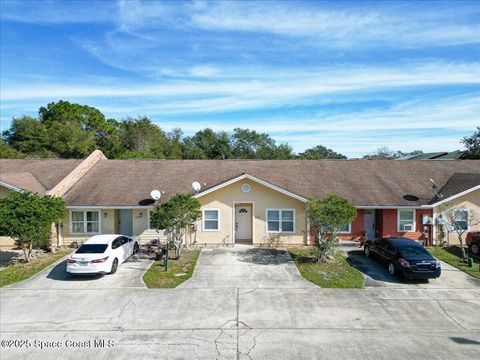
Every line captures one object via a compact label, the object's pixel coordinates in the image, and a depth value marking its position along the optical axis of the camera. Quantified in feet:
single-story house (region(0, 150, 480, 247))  76.33
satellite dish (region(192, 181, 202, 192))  76.95
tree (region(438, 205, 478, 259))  75.10
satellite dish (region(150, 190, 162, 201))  74.77
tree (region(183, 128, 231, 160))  257.34
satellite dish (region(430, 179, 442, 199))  78.48
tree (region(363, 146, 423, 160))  302.94
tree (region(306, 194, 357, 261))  62.03
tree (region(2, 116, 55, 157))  184.24
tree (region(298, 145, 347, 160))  329.93
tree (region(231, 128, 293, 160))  271.49
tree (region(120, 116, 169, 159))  230.68
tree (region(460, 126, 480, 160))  151.64
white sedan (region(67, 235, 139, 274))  55.67
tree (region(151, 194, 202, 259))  62.23
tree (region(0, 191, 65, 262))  60.39
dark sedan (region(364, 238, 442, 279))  54.80
